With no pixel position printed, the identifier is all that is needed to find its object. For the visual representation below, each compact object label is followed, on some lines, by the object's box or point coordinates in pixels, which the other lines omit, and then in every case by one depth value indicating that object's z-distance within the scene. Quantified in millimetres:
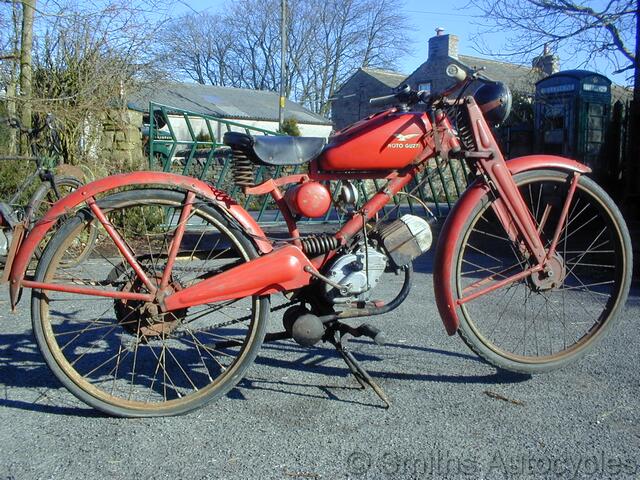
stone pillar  9164
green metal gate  3770
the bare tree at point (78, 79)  8852
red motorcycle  2908
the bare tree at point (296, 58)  49969
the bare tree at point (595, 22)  10688
